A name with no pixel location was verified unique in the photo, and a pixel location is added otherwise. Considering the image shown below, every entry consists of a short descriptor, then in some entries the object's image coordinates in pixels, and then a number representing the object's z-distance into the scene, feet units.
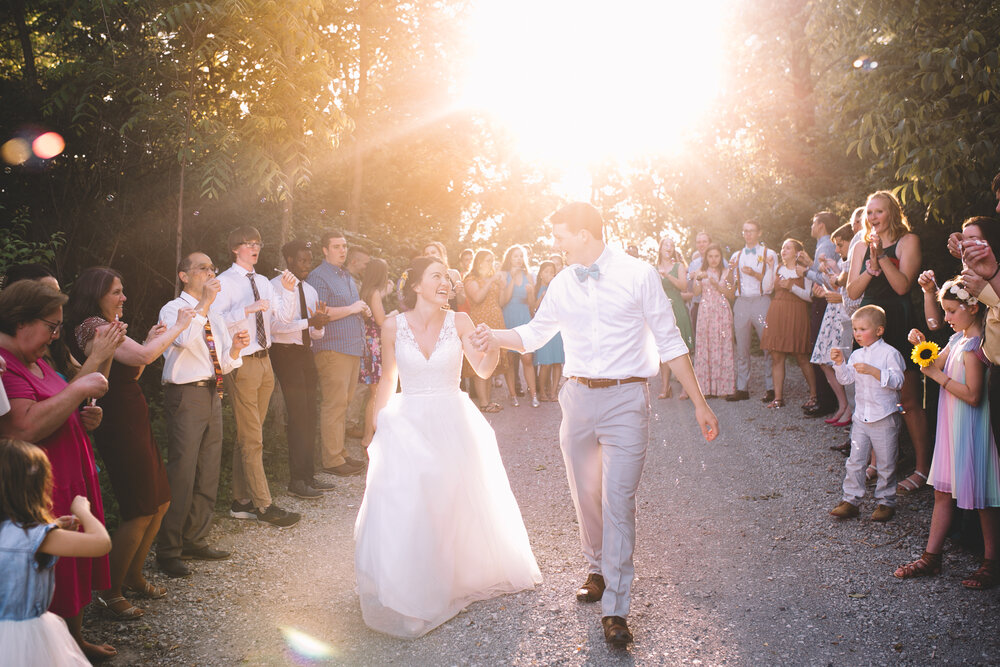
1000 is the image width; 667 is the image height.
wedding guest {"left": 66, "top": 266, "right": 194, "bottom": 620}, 14.29
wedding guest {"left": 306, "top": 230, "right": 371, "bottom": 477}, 25.39
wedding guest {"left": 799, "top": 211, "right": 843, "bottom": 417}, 28.78
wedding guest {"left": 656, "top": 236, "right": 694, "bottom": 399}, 37.11
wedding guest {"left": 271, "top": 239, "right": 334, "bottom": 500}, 22.89
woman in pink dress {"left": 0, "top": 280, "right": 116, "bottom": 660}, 10.96
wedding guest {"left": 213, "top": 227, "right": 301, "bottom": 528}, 19.75
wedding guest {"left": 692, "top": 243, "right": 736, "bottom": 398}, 34.65
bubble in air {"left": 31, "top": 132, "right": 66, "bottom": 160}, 30.55
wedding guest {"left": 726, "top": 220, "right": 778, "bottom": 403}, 33.30
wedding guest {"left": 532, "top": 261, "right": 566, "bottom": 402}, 37.22
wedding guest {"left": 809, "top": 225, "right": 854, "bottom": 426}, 26.30
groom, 13.33
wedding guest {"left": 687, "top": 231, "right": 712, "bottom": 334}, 36.91
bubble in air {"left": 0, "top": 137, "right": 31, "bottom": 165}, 30.04
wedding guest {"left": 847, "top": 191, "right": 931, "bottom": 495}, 19.15
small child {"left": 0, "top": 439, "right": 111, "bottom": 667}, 8.90
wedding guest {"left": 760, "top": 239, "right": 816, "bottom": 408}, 31.24
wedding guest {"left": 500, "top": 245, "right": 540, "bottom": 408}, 37.86
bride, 13.76
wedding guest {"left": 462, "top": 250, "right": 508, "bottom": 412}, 35.42
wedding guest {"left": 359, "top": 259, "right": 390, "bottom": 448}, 27.27
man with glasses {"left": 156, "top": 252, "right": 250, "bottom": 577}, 16.75
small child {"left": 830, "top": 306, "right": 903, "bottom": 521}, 18.03
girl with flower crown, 14.20
